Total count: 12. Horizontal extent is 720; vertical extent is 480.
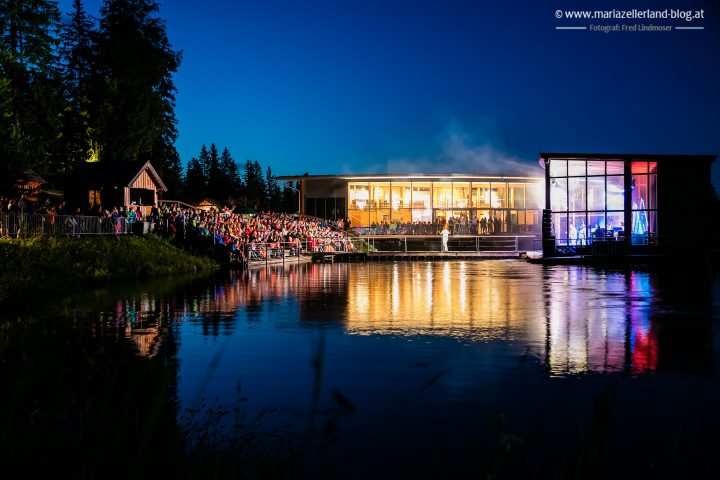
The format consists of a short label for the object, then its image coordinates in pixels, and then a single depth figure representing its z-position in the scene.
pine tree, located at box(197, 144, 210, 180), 183.62
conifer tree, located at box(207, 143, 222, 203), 162.88
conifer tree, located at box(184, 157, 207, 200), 158.95
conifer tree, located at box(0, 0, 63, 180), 57.81
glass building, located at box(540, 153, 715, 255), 47.06
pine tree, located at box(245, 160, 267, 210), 190.75
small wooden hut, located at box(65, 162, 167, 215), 50.44
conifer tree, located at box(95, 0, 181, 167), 62.91
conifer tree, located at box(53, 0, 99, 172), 62.28
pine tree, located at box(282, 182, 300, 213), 187.77
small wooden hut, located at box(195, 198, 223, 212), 104.54
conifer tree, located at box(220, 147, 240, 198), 170.38
